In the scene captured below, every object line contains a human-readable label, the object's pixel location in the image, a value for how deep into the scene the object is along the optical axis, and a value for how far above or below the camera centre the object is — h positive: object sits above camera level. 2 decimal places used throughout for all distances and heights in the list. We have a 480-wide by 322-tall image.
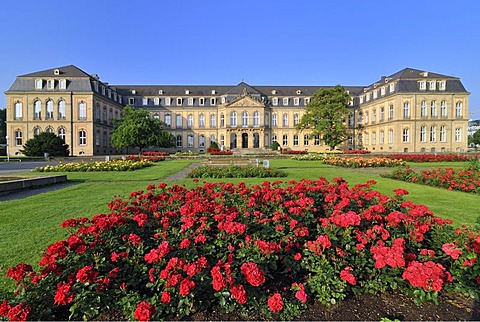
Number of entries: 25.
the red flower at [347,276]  2.26 -1.08
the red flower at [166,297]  1.93 -1.07
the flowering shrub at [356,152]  34.26 +0.09
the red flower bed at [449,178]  8.84 -0.98
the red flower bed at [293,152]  37.86 +0.11
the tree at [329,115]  42.44 +6.37
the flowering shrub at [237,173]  12.83 -1.00
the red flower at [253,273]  1.99 -0.94
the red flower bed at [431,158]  22.33 -0.47
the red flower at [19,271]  1.97 -0.91
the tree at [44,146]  31.80 +0.88
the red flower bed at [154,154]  34.12 -0.14
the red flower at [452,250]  2.53 -0.96
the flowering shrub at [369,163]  18.78 -0.74
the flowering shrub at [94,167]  16.02 -0.89
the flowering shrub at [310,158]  27.31 -0.55
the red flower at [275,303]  2.00 -1.16
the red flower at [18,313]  1.79 -1.10
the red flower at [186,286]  1.89 -0.97
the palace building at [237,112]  41.75 +7.58
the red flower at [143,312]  1.77 -1.09
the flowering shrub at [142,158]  25.00 -0.49
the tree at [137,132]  33.28 +2.77
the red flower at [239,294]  1.96 -1.07
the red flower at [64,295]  1.91 -1.05
